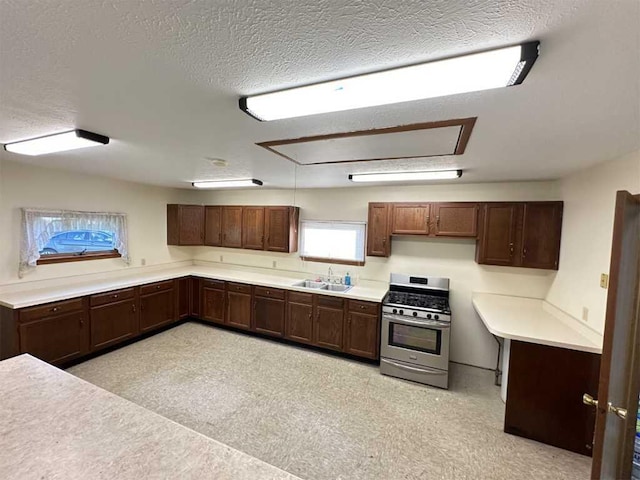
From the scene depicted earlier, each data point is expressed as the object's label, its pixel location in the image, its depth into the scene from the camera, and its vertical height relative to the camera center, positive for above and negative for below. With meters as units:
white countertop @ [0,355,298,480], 0.97 -0.91
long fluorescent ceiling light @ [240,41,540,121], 0.94 +0.61
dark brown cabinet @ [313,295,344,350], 3.66 -1.32
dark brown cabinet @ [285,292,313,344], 3.86 -1.33
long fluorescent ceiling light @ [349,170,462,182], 2.90 +0.65
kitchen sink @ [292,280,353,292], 4.10 -0.90
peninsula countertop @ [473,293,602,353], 2.22 -0.85
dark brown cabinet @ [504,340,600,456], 2.17 -1.36
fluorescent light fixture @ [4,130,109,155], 1.94 +0.60
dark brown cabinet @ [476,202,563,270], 2.97 +0.03
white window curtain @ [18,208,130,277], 3.21 -0.08
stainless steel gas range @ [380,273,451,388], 3.05 -1.29
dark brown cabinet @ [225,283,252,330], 4.29 -1.32
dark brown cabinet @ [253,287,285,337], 4.06 -1.32
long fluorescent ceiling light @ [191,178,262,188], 3.88 +0.65
